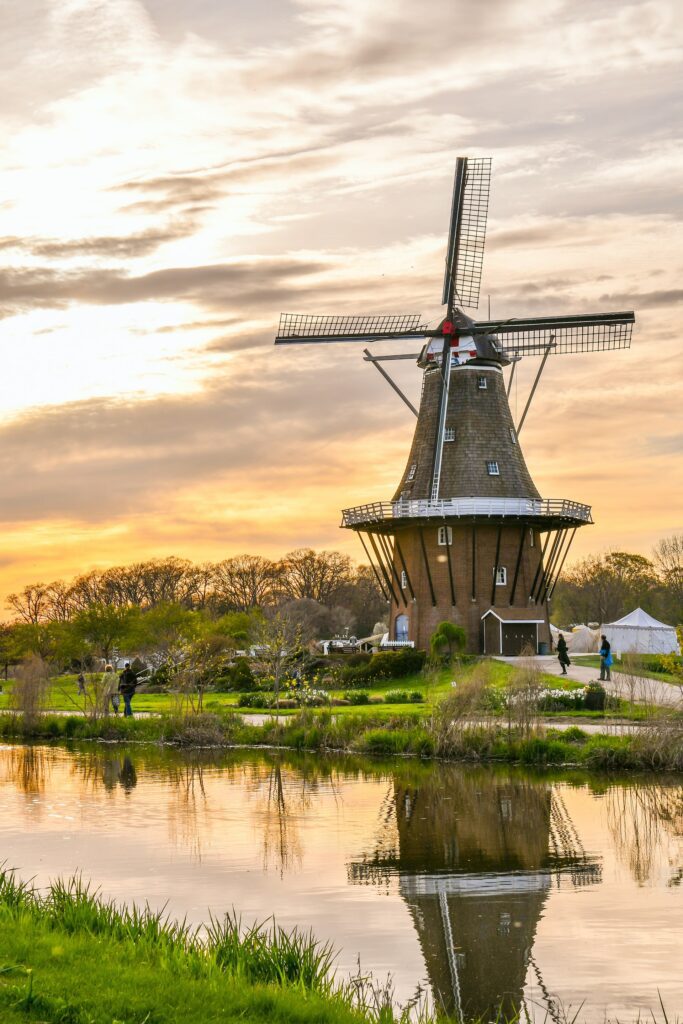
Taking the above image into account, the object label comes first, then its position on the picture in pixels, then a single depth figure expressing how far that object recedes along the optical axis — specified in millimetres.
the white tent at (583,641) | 58125
